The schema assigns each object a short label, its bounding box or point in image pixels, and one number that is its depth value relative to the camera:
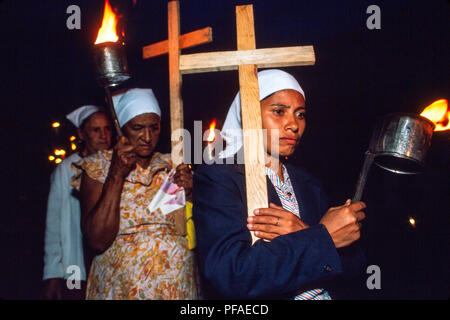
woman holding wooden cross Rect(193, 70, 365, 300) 0.68
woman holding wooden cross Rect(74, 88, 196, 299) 1.08
